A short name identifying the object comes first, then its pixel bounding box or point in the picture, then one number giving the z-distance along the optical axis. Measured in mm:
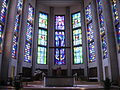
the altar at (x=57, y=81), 9117
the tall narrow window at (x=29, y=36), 17547
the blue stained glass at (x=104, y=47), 14630
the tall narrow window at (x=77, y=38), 19830
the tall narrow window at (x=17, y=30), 14891
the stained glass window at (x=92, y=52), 17664
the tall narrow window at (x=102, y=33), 14711
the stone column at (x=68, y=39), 19984
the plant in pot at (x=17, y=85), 5859
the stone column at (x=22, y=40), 15359
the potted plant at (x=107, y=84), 7022
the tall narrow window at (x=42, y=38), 19891
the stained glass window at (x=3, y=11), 12681
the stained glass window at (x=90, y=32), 18109
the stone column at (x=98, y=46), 15320
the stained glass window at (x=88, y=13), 18703
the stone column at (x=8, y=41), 11992
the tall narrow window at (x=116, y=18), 12188
